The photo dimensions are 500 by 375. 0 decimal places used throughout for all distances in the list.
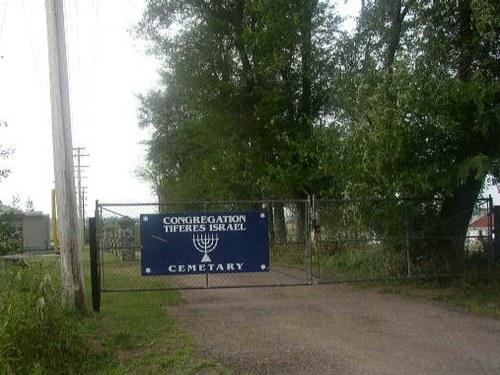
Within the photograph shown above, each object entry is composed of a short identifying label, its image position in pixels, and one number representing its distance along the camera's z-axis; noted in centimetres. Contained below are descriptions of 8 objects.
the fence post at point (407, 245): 1253
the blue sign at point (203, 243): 1141
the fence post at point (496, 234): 1298
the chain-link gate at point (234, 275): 1185
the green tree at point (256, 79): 1883
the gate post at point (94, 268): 1097
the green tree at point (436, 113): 1100
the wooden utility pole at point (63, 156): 1038
